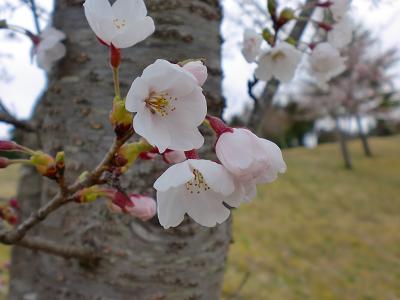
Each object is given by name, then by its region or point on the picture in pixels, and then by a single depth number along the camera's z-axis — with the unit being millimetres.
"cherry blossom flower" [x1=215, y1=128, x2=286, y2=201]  114
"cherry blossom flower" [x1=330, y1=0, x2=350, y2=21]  254
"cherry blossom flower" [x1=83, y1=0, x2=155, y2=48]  117
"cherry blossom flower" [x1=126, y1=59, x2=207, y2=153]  105
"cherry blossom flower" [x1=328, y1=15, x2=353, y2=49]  268
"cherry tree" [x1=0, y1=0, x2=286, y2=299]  140
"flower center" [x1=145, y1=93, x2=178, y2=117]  120
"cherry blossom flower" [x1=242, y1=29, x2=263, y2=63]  231
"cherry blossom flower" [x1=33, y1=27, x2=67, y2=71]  240
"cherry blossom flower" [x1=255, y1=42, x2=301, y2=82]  241
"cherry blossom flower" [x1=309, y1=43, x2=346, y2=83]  253
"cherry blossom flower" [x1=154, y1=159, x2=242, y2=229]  116
